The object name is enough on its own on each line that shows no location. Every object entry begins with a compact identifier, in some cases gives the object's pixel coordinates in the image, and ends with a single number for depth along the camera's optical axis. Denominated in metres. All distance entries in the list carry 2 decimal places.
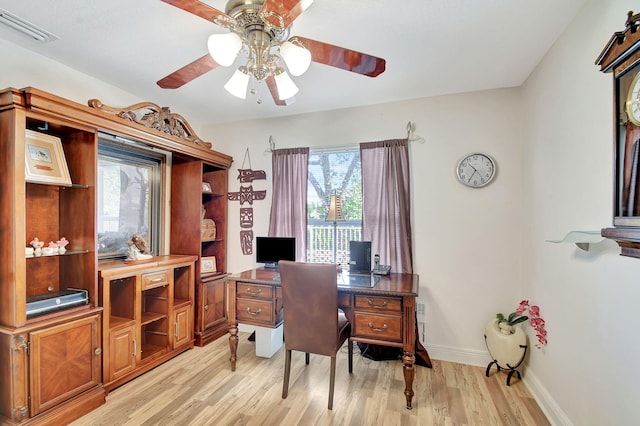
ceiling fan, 1.26
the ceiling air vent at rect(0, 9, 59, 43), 1.78
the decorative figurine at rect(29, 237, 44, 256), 1.94
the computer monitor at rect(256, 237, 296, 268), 3.17
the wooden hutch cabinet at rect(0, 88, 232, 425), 1.76
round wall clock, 2.75
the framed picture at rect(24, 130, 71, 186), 1.90
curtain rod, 2.98
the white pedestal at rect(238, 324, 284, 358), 2.88
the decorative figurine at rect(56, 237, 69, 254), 2.08
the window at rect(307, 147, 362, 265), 3.23
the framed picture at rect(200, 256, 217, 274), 3.30
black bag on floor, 2.83
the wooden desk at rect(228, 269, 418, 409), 2.12
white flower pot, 2.39
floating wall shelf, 1.46
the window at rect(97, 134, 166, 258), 2.68
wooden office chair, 2.13
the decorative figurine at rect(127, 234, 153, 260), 2.69
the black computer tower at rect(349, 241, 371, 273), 2.88
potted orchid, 2.18
